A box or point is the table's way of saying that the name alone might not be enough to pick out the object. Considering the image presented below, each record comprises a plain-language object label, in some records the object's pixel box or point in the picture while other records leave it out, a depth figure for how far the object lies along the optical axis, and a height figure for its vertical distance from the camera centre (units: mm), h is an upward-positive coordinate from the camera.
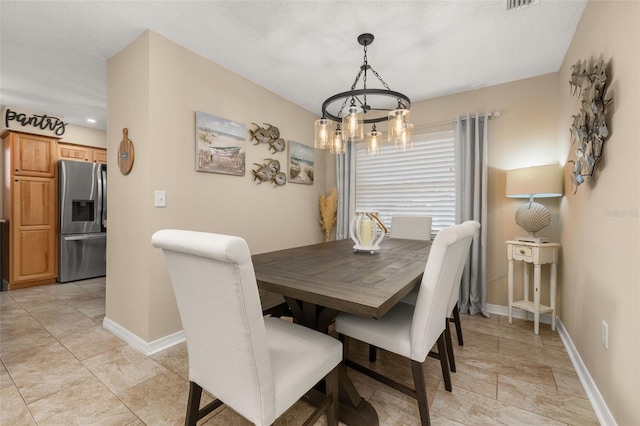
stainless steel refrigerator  4035 -181
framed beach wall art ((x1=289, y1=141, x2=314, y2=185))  3572 +599
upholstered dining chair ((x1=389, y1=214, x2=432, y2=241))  3008 -175
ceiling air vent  1786 +1317
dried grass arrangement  3998 -14
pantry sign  3736 +1135
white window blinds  3377 +390
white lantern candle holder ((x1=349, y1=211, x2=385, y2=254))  2174 -163
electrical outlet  1465 -627
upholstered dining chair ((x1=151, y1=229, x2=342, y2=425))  875 -454
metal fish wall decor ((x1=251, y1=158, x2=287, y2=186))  3082 +401
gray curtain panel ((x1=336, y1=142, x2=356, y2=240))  3965 +294
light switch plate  2197 +68
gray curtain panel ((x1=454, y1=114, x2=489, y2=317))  3002 +176
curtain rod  3024 +1036
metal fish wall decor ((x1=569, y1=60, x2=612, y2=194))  1535 +552
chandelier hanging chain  1758 +733
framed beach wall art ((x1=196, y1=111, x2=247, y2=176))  2498 +588
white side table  2494 -421
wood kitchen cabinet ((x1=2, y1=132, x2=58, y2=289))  3771 -41
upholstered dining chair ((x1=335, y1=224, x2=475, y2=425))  1304 -592
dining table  1139 -333
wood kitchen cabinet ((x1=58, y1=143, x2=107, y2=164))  4336 +846
